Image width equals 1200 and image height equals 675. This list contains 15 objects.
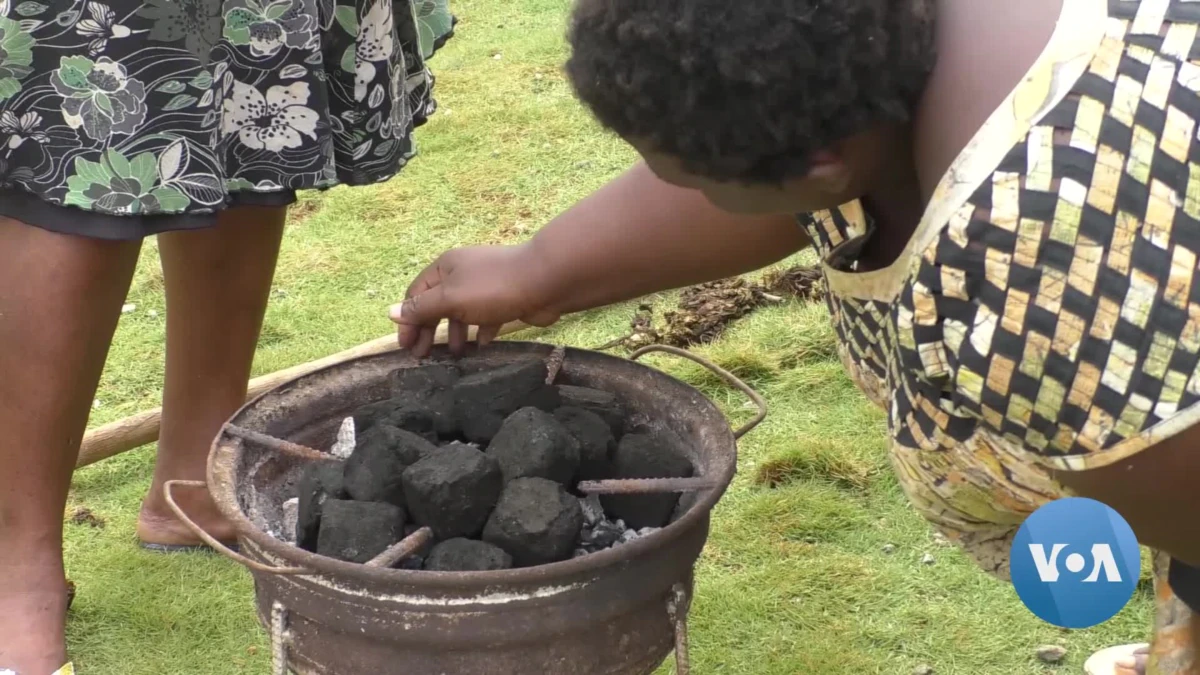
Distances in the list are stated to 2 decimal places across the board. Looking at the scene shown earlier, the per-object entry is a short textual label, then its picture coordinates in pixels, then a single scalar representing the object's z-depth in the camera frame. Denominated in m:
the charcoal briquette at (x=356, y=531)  1.64
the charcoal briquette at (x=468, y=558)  1.62
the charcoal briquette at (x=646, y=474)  1.81
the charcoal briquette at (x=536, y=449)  1.77
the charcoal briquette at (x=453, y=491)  1.69
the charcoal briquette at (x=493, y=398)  1.95
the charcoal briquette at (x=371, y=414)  1.99
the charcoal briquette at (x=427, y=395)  1.97
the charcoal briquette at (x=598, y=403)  2.01
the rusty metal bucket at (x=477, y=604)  1.51
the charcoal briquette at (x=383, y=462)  1.78
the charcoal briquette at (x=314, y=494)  1.74
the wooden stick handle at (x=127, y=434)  2.85
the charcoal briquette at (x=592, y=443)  1.87
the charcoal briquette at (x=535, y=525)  1.65
